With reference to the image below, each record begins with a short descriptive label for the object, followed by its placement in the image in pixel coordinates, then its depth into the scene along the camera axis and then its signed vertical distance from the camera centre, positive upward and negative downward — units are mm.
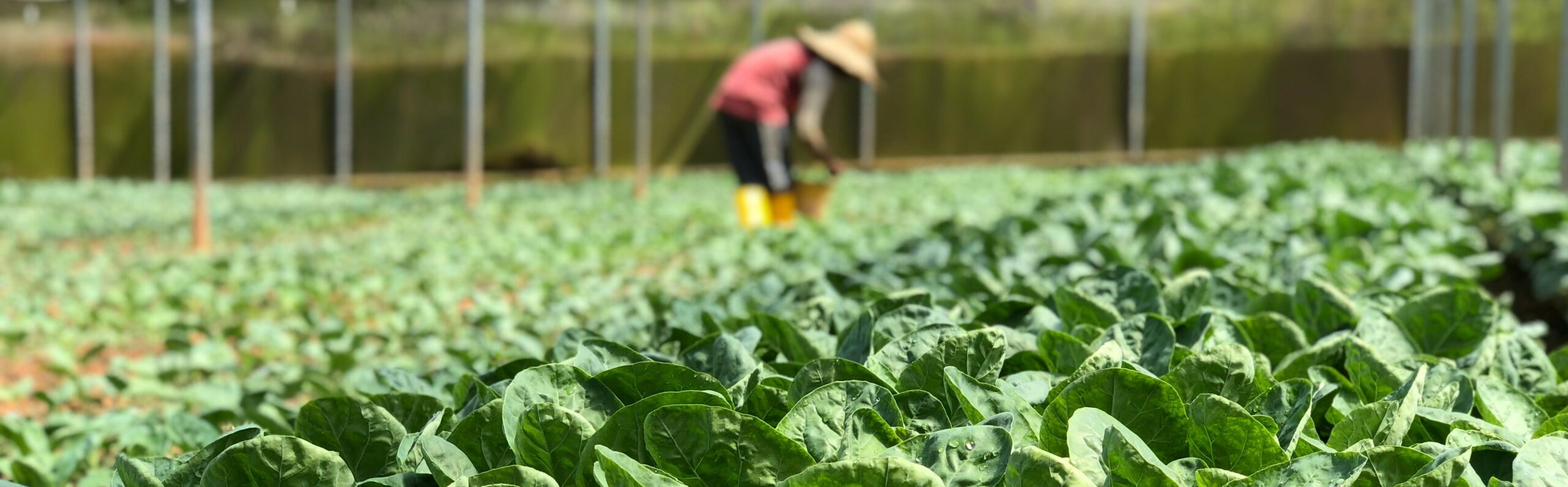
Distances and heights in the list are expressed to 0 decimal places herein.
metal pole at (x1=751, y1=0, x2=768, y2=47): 15930 +820
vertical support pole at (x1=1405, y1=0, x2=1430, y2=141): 15312 +335
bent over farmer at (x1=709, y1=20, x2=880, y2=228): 8727 -25
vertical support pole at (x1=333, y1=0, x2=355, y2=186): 15719 -52
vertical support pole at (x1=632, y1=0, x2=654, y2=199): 12539 +56
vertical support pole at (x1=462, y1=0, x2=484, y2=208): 11000 -81
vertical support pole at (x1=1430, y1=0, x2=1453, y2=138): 12031 +383
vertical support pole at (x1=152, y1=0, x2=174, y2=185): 15688 -25
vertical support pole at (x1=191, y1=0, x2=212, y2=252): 8031 -209
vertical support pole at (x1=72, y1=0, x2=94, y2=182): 16016 +48
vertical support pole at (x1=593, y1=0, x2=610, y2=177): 15422 +51
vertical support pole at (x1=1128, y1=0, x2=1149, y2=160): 16766 +441
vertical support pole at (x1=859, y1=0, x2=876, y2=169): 16406 -305
